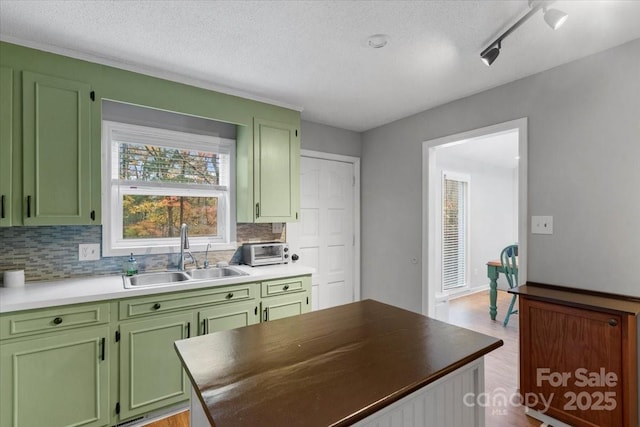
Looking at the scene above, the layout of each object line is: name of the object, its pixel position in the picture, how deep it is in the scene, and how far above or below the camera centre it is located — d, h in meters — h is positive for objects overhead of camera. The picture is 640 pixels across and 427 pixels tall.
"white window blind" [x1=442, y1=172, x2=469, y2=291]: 5.14 -0.28
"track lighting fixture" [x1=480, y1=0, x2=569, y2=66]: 1.41 +0.90
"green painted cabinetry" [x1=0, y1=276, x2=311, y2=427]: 1.72 -0.86
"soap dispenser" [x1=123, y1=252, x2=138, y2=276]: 2.42 -0.43
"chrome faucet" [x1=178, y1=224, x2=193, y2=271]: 2.60 -0.25
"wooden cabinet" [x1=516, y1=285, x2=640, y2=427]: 1.81 -0.91
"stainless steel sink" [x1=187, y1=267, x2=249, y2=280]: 2.67 -0.53
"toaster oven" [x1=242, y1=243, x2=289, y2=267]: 2.93 -0.39
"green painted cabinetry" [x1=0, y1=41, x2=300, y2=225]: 1.92 +0.67
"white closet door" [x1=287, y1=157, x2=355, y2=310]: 3.57 -0.20
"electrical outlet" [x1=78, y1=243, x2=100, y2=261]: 2.30 -0.29
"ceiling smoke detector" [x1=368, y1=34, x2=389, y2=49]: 1.88 +1.06
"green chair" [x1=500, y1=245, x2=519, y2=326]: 3.93 -0.67
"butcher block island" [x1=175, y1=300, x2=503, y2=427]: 0.87 -0.54
